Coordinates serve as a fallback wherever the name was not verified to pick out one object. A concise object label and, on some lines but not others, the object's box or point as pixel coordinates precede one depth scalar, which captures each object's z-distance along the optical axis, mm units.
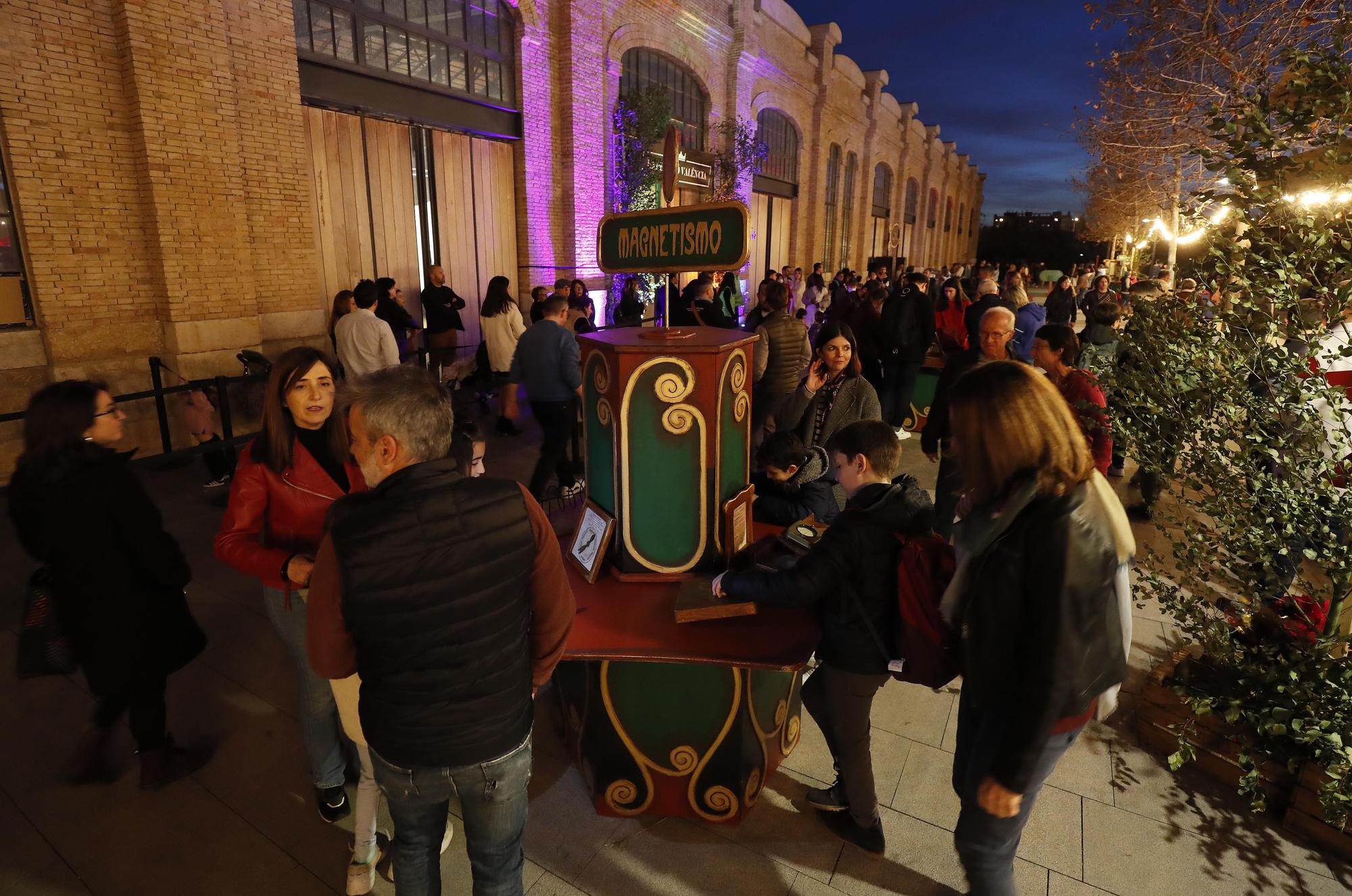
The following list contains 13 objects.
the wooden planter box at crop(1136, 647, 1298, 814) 2912
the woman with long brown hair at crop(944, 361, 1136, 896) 1709
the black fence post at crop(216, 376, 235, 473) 6691
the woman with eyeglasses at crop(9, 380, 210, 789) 2529
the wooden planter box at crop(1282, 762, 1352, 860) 2699
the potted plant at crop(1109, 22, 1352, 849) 2564
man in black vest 1645
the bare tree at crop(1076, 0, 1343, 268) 7137
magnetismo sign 2633
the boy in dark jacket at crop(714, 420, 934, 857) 2318
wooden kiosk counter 2609
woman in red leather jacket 2398
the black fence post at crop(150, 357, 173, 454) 6687
